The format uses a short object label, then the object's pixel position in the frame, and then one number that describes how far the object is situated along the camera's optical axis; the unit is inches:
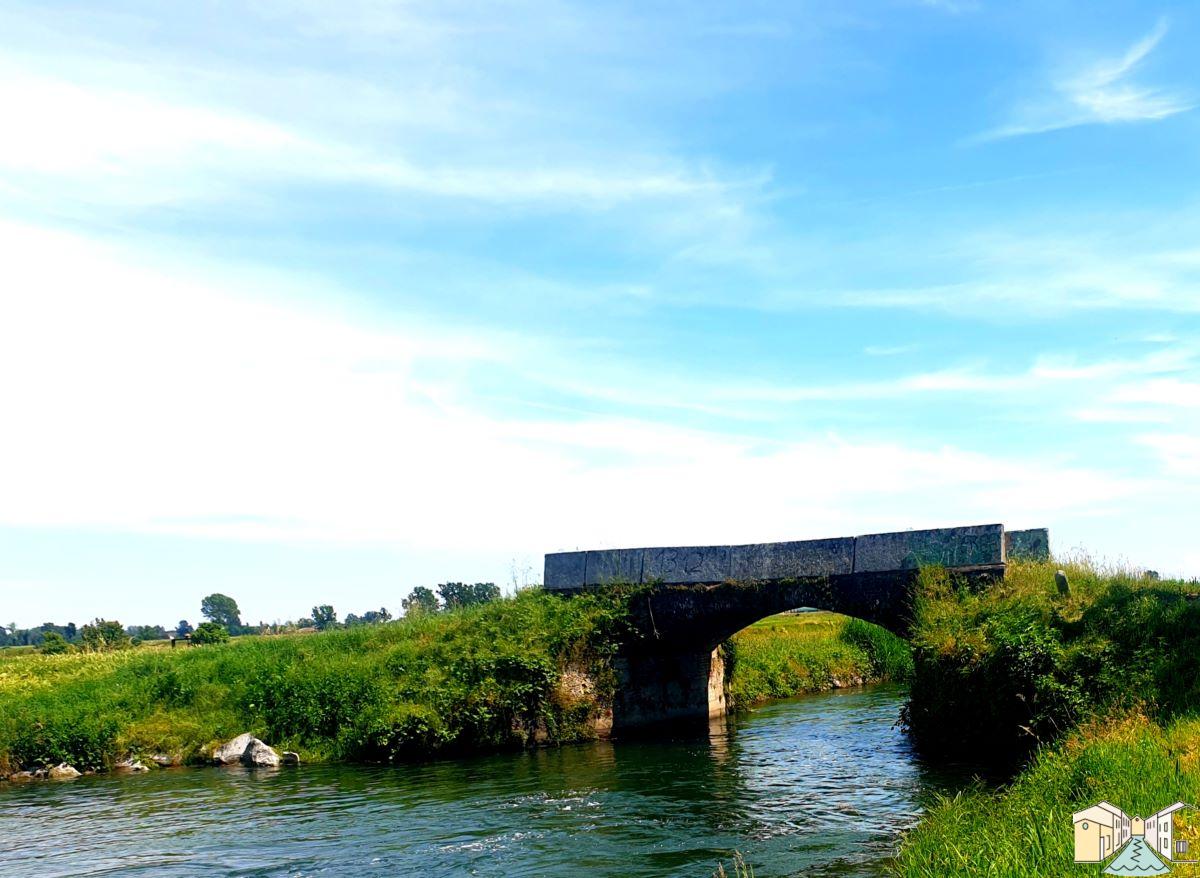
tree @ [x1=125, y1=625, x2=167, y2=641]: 5596.5
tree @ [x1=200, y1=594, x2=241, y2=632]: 6195.9
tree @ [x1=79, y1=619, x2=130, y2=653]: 1747.0
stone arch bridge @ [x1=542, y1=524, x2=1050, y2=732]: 1038.4
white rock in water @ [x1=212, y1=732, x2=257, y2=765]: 1108.5
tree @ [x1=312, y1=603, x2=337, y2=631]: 3679.4
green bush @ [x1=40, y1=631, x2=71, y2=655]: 2342.3
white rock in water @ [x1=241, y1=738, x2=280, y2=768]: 1087.6
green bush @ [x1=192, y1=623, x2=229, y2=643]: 1973.1
